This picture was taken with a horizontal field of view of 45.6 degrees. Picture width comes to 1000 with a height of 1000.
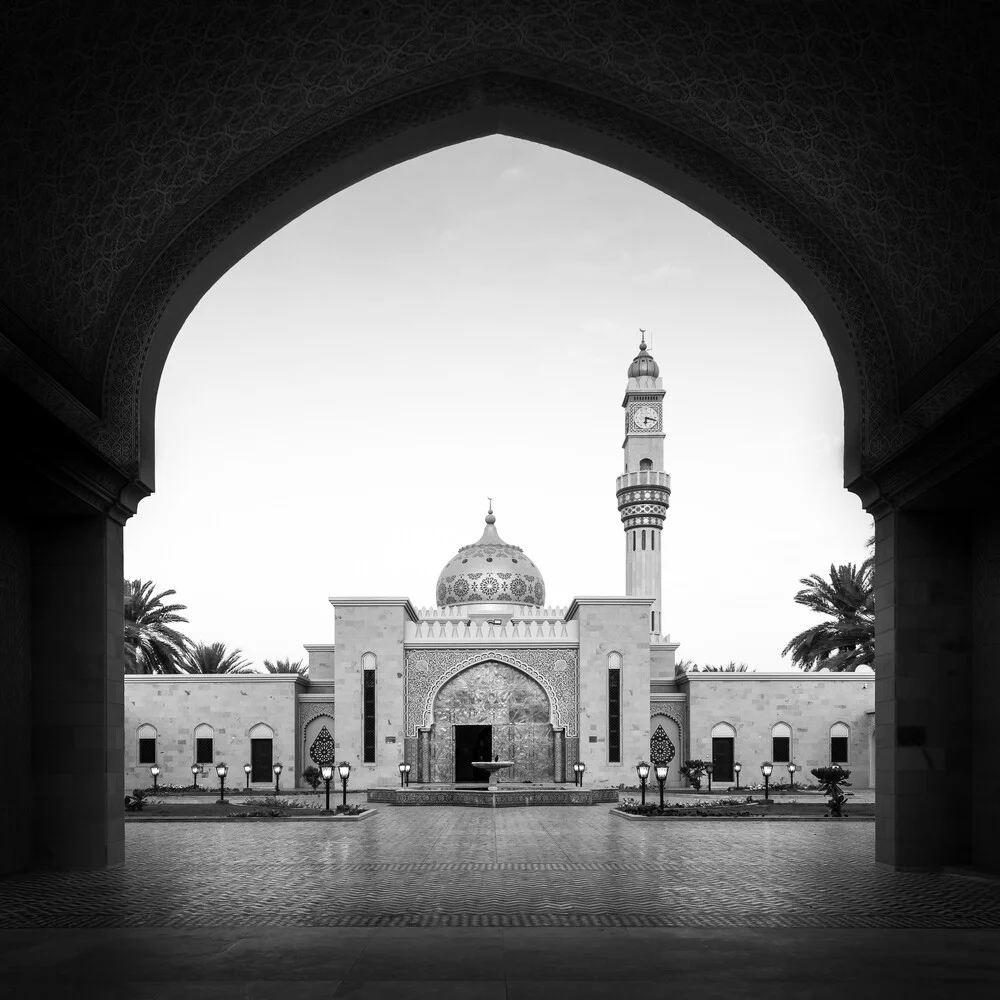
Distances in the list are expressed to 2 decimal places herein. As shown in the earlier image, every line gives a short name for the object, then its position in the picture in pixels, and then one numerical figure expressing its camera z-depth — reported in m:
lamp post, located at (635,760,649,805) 16.74
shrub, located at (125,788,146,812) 17.31
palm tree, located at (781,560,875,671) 27.11
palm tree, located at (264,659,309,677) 40.81
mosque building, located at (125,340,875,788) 27.70
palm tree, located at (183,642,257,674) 32.75
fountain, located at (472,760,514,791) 24.64
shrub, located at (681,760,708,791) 24.99
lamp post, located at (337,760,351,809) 17.27
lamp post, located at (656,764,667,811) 15.98
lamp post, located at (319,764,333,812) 16.00
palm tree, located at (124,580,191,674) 28.03
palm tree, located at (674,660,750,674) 45.72
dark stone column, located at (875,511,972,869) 9.23
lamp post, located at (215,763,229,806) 20.00
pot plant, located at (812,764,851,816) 15.60
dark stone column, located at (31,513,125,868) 9.13
